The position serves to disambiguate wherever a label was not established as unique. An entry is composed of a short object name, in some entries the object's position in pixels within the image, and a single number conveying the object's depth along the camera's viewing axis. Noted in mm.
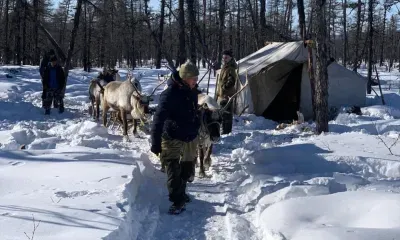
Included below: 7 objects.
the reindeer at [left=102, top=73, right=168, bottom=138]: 8953
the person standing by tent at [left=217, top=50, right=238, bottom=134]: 9062
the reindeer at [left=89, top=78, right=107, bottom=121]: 12666
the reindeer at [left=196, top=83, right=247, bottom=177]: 6566
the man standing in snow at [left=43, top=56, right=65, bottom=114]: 13812
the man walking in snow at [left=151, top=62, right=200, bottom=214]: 5184
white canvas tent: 13812
